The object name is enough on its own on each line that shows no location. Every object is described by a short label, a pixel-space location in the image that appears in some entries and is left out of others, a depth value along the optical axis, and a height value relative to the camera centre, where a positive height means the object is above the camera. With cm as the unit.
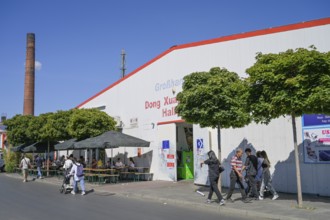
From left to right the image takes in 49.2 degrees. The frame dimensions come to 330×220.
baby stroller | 1677 -151
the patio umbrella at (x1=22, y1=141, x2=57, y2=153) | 2886 +52
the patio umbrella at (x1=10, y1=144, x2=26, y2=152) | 3146 +58
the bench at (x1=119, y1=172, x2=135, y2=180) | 2287 -147
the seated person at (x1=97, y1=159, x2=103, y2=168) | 2230 -68
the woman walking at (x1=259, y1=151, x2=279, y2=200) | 1268 -100
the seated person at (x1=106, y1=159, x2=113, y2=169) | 2256 -75
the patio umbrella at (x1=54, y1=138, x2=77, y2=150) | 2278 +56
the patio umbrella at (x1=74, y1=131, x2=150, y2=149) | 1972 +65
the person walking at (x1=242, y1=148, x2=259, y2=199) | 1267 -67
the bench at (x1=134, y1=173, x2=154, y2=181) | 2211 -144
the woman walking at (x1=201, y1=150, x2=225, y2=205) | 1199 -66
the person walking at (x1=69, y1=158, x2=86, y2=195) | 1602 -86
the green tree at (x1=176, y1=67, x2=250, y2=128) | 1286 +181
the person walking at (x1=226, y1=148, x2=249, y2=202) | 1251 -75
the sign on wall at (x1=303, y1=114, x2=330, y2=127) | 1329 +113
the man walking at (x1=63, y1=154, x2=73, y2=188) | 1708 -59
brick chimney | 4588 +905
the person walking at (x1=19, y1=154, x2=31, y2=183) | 2341 -71
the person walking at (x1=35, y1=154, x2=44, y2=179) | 2562 -80
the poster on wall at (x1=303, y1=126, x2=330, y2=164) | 1323 +21
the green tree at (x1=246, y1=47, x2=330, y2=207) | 1005 +192
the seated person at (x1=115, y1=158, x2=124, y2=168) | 2244 -74
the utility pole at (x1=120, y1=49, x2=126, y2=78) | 5141 +1279
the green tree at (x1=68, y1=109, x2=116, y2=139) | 2408 +200
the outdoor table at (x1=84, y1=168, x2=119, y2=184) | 2029 -120
